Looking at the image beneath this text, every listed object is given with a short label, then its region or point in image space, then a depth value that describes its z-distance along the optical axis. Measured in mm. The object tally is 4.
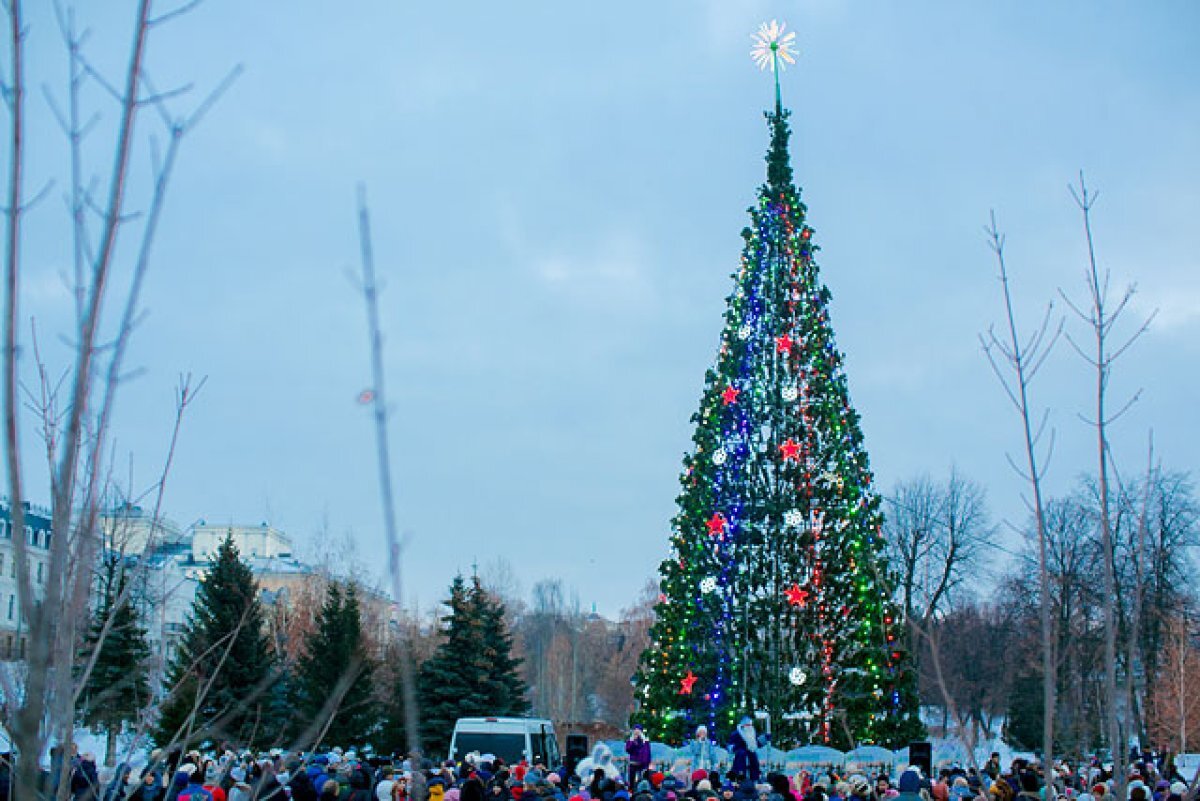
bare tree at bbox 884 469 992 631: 47875
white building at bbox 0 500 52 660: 49400
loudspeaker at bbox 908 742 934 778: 17375
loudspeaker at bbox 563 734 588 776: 18856
